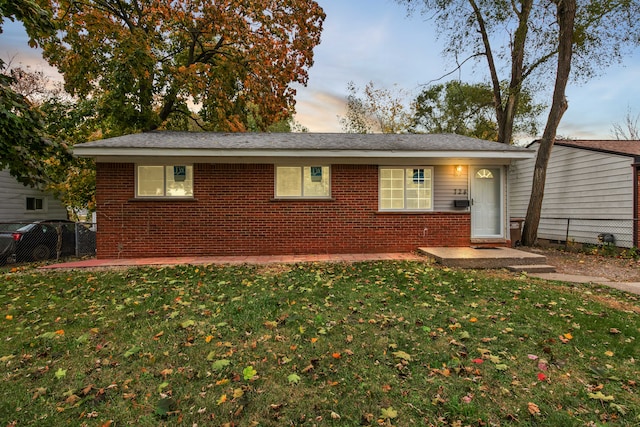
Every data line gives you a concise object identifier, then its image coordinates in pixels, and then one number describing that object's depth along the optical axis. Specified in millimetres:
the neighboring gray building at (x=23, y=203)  14047
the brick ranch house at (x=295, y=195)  8391
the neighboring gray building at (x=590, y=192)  9891
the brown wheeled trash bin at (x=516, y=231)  11203
